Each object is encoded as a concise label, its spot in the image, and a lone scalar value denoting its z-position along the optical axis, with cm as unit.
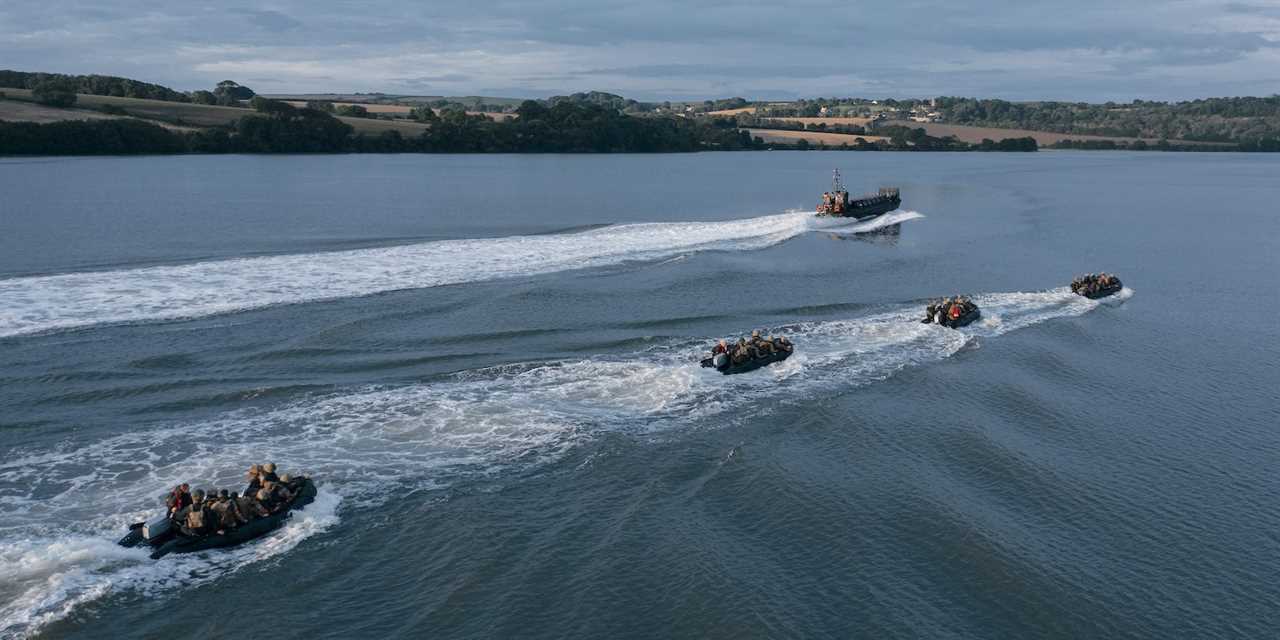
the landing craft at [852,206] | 8200
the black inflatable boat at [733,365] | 3541
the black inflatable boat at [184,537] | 2247
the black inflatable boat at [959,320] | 4312
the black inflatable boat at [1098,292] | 5084
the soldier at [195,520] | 2273
